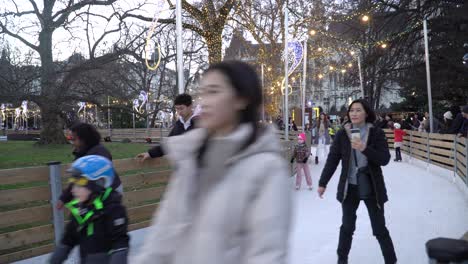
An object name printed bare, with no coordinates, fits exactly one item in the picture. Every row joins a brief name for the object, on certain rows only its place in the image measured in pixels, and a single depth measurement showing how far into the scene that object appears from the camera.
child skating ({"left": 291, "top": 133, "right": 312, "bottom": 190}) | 10.35
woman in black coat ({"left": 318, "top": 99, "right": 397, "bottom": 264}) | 4.34
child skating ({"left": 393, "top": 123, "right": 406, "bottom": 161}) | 16.81
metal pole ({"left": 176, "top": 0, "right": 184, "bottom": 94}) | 7.32
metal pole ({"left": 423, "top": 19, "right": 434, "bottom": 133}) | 17.30
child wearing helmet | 2.87
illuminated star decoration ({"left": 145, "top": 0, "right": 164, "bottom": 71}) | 8.45
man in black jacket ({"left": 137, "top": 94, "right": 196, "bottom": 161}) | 4.94
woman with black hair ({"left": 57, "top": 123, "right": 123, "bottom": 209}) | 4.14
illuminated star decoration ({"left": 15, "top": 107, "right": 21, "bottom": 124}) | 55.52
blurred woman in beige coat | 1.60
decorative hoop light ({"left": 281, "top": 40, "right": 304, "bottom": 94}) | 15.36
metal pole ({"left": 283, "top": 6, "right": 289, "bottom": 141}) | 12.34
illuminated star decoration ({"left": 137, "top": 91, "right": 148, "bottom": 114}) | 26.82
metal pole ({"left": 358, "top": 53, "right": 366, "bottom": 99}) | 26.79
